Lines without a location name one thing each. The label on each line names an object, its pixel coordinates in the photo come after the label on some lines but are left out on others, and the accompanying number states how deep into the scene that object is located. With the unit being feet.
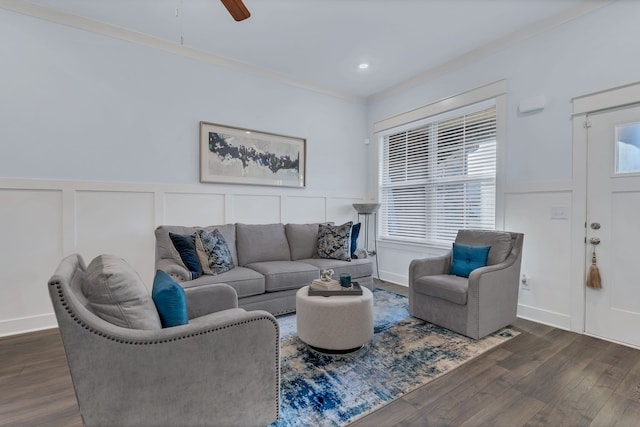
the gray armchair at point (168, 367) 3.53
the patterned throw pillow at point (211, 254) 9.41
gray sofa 9.23
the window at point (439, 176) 11.73
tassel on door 8.54
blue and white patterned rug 5.50
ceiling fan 5.72
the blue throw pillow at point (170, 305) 4.66
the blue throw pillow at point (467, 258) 9.40
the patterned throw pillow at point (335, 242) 12.21
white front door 8.05
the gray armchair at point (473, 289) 8.32
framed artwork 11.87
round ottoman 7.07
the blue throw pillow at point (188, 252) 9.05
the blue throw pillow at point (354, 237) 12.89
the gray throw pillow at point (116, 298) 3.89
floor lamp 14.61
